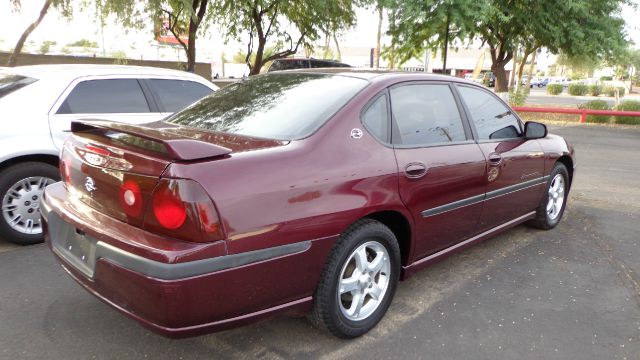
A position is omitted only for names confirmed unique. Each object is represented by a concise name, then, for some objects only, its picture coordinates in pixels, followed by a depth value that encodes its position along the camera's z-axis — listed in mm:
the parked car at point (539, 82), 69625
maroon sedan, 2119
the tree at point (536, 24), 12828
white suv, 4039
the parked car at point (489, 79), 34969
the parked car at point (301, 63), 17188
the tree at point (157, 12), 13165
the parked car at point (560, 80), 69969
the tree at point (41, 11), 13352
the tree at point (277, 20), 16469
